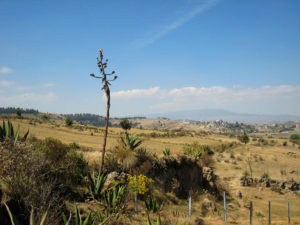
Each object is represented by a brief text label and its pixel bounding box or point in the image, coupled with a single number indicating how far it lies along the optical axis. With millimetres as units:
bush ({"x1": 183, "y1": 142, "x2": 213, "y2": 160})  18844
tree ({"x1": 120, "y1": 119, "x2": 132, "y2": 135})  29031
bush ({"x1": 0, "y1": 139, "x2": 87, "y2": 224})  5197
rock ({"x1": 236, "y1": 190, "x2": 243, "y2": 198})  14273
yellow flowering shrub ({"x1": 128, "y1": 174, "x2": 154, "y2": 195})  7975
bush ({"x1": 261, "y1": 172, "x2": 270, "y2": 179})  18948
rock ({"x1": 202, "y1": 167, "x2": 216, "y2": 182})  13930
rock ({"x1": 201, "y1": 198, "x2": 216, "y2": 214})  10814
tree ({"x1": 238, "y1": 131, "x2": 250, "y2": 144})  37062
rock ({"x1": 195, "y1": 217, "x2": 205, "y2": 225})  7884
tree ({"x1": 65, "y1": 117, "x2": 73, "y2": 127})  47594
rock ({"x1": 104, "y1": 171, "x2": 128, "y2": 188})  9266
